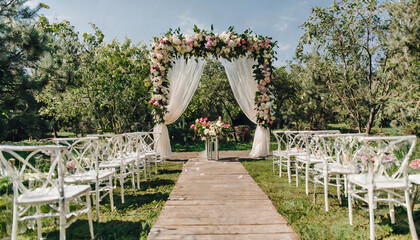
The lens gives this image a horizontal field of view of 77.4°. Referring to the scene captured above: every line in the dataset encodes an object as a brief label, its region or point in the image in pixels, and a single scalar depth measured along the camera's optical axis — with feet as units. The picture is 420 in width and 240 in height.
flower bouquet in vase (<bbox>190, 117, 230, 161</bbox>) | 19.88
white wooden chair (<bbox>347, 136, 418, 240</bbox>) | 6.68
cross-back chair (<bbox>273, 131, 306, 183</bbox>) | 14.19
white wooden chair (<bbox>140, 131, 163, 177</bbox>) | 14.80
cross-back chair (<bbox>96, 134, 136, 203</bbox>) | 10.98
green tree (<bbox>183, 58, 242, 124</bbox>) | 35.96
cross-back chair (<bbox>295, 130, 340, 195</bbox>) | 11.42
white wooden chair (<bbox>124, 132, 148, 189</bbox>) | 13.09
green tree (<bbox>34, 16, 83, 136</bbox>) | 17.98
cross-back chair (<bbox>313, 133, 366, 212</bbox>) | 9.19
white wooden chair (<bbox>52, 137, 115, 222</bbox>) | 8.84
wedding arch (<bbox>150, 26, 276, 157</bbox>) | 21.02
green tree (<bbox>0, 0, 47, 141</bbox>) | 17.84
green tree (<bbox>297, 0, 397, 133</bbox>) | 17.15
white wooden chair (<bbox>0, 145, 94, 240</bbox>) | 5.90
